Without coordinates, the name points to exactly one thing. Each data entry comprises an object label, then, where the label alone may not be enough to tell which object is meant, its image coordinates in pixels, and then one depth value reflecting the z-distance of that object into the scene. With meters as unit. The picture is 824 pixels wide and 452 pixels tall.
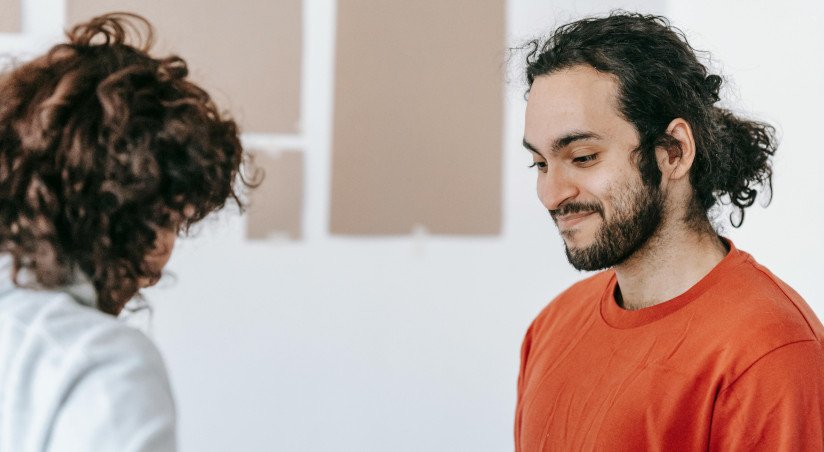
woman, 0.74
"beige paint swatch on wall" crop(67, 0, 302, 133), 1.88
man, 1.11
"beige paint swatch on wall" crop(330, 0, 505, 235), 1.91
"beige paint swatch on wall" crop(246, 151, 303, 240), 1.91
